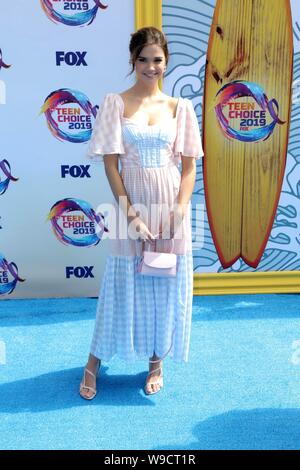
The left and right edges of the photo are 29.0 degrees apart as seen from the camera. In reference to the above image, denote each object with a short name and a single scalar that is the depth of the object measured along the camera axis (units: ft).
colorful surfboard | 12.66
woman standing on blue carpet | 8.31
